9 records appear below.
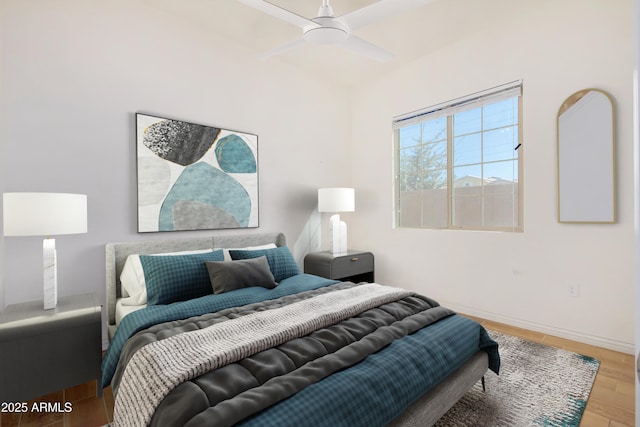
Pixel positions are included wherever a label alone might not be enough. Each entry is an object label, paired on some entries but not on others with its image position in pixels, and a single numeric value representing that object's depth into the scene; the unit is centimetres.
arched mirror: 254
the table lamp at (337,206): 383
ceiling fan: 190
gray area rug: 177
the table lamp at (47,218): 188
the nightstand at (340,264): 367
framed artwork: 284
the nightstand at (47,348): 175
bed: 117
